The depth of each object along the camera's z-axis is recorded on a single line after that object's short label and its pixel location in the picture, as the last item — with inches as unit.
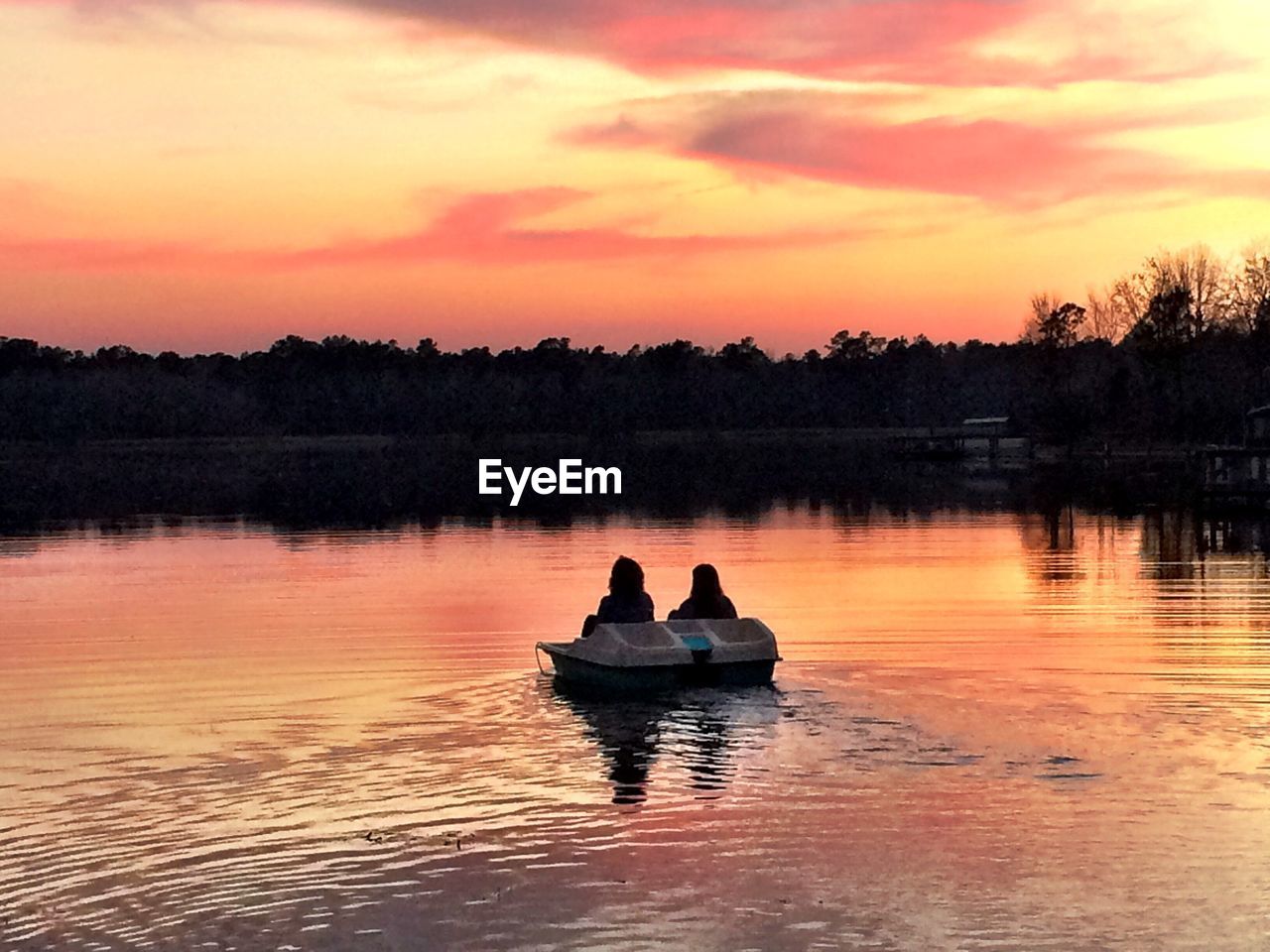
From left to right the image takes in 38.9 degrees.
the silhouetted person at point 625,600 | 958.4
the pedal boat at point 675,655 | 880.3
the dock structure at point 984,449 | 5403.5
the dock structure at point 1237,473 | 2763.3
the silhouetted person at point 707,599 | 951.6
